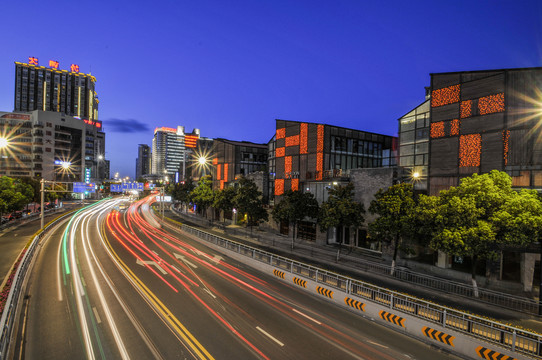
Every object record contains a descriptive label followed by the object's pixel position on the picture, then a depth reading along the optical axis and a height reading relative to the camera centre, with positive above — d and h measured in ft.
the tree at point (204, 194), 178.05 -13.77
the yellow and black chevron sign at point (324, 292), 58.08 -25.90
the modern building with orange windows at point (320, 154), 126.21 +13.31
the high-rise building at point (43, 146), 313.12 +32.41
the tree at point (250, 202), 133.59 -13.34
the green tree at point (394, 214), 69.97 -9.25
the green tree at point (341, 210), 89.20 -10.69
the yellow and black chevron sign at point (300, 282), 64.30 -26.35
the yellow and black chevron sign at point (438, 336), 40.32 -24.52
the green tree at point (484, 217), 51.41 -7.06
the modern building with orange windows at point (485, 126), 66.49 +16.51
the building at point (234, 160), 189.06 +12.13
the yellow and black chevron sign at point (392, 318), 45.94 -25.08
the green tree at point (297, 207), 109.91 -12.35
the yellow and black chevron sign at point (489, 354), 35.65 -23.96
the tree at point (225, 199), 151.95 -13.71
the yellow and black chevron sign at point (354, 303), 52.08 -25.52
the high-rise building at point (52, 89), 524.93 +176.24
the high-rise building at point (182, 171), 331.65 +4.86
